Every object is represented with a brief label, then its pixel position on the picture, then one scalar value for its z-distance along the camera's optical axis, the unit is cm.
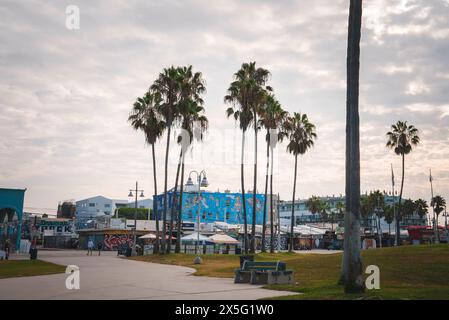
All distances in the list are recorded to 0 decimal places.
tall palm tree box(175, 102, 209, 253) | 4852
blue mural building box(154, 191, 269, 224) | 10431
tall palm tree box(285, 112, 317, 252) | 6038
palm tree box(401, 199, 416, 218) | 12719
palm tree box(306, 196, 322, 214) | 13925
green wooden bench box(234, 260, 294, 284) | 1822
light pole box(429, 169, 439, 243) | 7319
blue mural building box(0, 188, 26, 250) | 5884
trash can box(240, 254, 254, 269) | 2733
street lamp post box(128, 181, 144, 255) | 6019
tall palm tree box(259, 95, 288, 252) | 5462
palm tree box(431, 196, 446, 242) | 12458
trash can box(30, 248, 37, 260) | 4038
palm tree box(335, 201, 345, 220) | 13040
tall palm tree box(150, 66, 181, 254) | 4809
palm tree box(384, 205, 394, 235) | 12394
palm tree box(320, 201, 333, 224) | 14025
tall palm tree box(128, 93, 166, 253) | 5038
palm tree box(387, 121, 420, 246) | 6481
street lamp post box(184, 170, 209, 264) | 4166
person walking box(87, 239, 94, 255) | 5498
